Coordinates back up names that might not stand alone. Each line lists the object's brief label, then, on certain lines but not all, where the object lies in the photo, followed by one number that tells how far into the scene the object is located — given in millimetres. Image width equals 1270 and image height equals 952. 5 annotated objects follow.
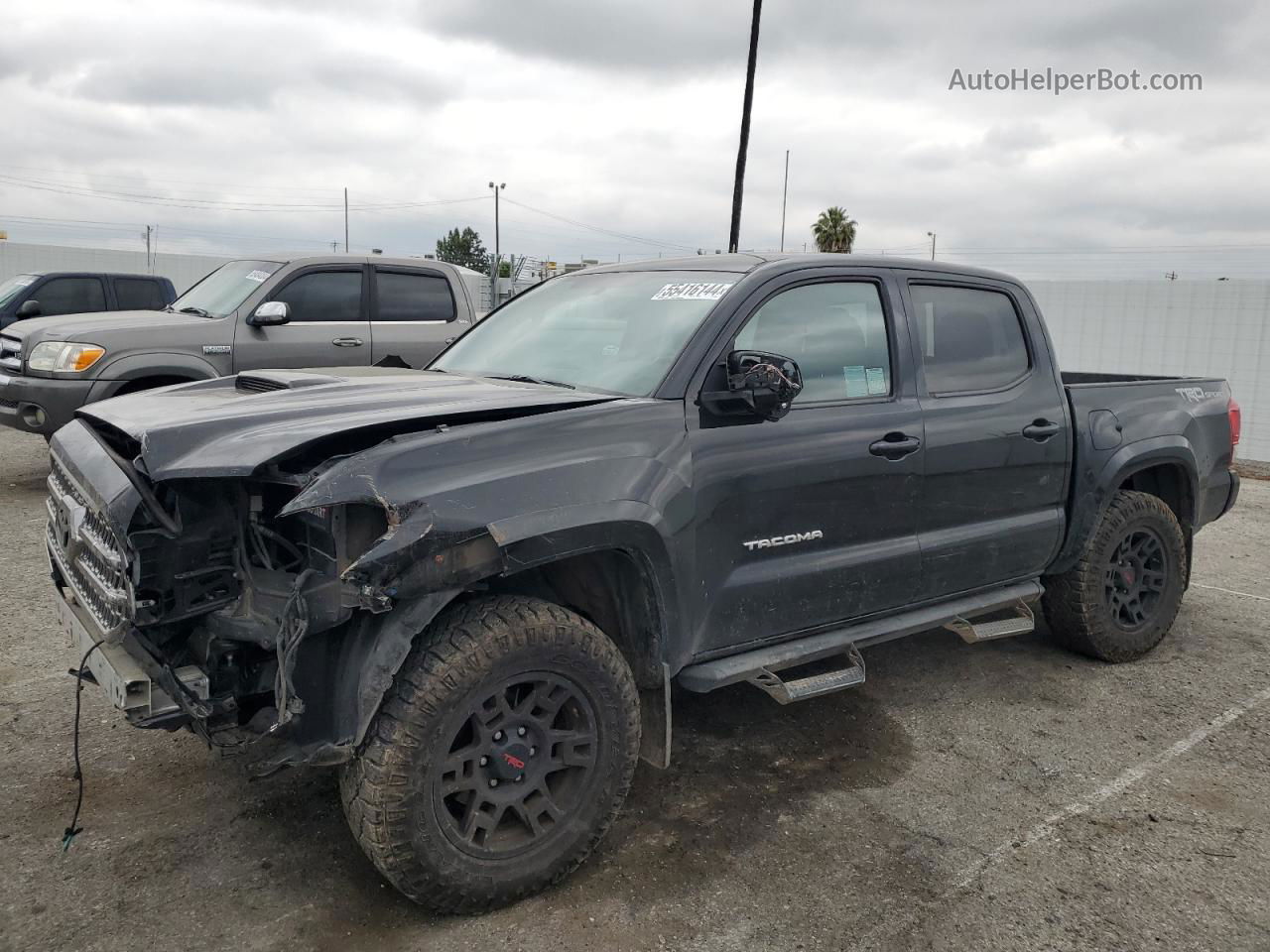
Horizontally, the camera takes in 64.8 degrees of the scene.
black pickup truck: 2645
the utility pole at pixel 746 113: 16531
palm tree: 44469
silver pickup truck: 7523
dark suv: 12359
